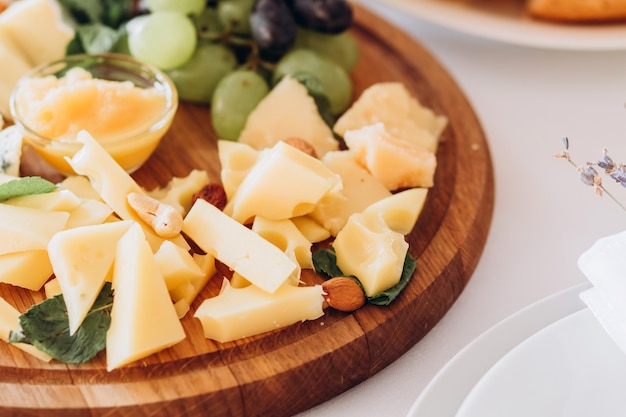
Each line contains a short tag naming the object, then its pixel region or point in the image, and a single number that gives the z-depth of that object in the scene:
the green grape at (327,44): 0.66
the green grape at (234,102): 0.62
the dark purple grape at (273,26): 0.63
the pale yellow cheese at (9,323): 0.51
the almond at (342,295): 0.53
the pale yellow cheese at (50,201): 0.54
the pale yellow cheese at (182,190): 0.58
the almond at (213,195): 0.58
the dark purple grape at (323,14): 0.64
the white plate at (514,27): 0.68
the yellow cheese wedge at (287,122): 0.61
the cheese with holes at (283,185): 0.55
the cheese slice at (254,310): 0.52
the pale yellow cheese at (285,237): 0.55
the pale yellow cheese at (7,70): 0.63
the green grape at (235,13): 0.65
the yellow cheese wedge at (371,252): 0.53
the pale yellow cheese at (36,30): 0.64
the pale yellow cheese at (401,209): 0.56
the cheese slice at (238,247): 0.52
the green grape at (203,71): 0.64
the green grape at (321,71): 0.63
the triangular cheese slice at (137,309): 0.50
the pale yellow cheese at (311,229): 0.56
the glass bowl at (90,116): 0.58
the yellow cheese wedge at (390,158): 0.58
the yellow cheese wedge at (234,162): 0.58
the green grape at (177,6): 0.63
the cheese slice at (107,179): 0.55
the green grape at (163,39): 0.62
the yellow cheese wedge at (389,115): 0.61
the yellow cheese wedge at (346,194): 0.57
